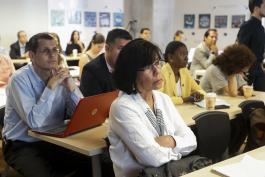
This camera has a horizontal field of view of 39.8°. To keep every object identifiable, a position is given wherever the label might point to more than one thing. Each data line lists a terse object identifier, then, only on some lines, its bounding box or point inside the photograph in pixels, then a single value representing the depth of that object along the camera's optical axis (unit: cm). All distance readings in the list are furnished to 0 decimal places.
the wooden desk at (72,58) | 849
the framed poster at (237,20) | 858
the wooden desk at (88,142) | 214
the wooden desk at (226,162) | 174
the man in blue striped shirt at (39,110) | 246
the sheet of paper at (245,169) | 169
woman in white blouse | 195
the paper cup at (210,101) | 312
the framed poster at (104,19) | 1080
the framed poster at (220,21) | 879
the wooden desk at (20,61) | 768
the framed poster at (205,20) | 899
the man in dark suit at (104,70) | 299
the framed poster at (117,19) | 1099
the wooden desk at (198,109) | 285
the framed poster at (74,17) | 1028
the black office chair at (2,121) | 312
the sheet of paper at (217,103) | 323
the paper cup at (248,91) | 367
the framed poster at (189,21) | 916
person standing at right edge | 415
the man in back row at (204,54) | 629
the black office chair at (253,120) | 288
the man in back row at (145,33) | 721
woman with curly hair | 363
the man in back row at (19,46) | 882
